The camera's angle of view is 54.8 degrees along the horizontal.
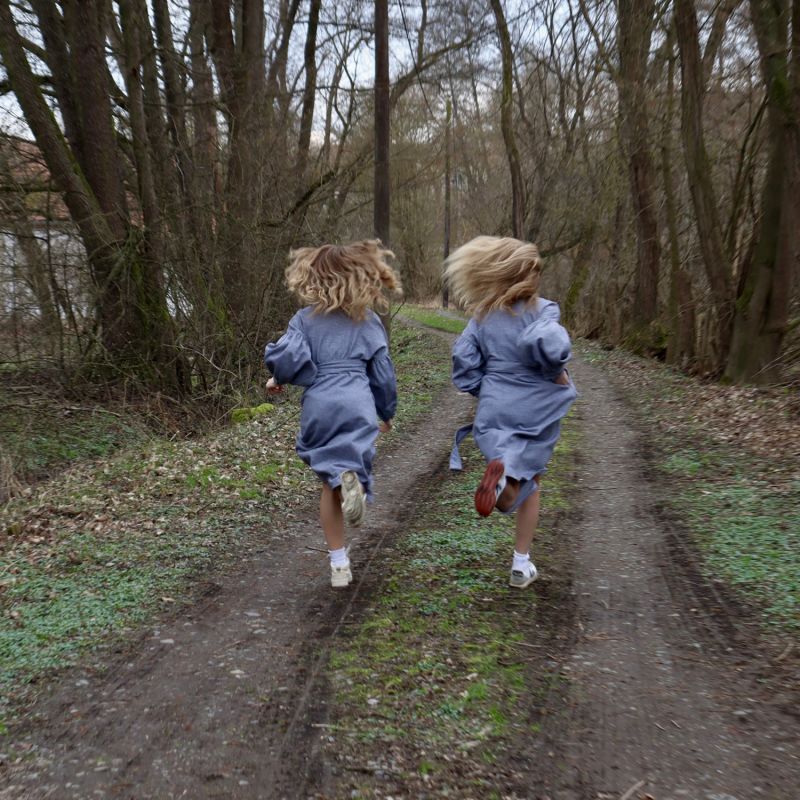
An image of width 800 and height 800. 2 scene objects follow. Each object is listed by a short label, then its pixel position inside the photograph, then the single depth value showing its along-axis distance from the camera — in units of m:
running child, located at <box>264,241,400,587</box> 4.48
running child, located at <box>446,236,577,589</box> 4.40
